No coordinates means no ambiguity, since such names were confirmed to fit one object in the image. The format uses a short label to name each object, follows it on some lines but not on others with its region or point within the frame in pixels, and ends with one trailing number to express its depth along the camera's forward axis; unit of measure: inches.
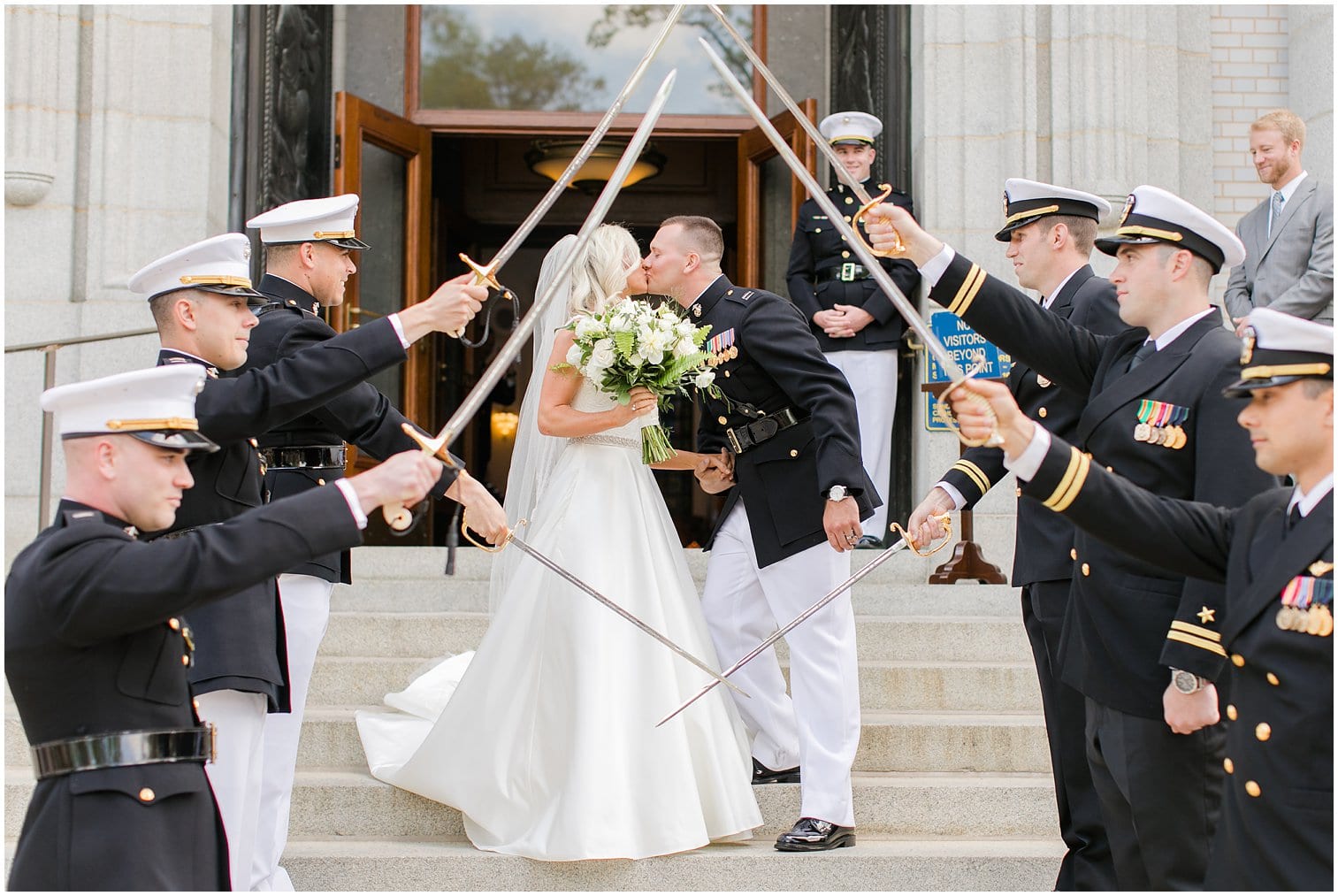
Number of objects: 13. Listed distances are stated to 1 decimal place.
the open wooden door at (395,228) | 350.3
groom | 176.2
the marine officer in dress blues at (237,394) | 137.3
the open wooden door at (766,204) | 340.8
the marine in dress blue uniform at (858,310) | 287.9
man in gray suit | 248.7
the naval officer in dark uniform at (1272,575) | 100.2
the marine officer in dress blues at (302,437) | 159.6
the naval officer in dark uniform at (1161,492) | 126.0
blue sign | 276.5
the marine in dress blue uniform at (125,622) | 100.0
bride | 169.9
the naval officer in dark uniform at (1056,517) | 154.1
